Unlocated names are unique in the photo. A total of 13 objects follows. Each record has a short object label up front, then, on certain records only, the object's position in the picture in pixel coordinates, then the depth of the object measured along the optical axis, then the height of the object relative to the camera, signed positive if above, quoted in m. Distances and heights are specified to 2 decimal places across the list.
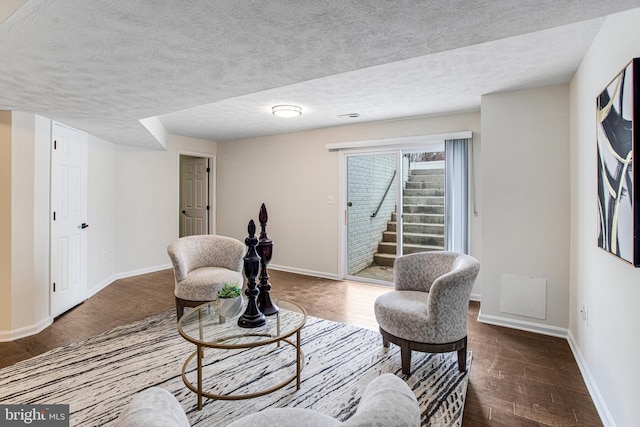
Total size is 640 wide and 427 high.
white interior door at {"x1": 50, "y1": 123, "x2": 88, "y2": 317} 3.39 -0.05
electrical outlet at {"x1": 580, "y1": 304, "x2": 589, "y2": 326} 2.36 -0.74
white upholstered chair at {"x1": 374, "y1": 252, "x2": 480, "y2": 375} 2.14 -0.70
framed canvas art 1.38 +0.25
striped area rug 1.92 -1.13
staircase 4.71 -0.01
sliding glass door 4.66 +0.12
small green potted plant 2.29 -0.63
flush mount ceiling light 3.82 +1.25
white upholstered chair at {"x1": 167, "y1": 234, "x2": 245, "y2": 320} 2.99 -0.55
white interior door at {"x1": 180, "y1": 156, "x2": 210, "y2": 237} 6.37 +0.38
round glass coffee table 1.91 -0.77
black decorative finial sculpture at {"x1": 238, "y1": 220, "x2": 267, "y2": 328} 2.24 -0.53
